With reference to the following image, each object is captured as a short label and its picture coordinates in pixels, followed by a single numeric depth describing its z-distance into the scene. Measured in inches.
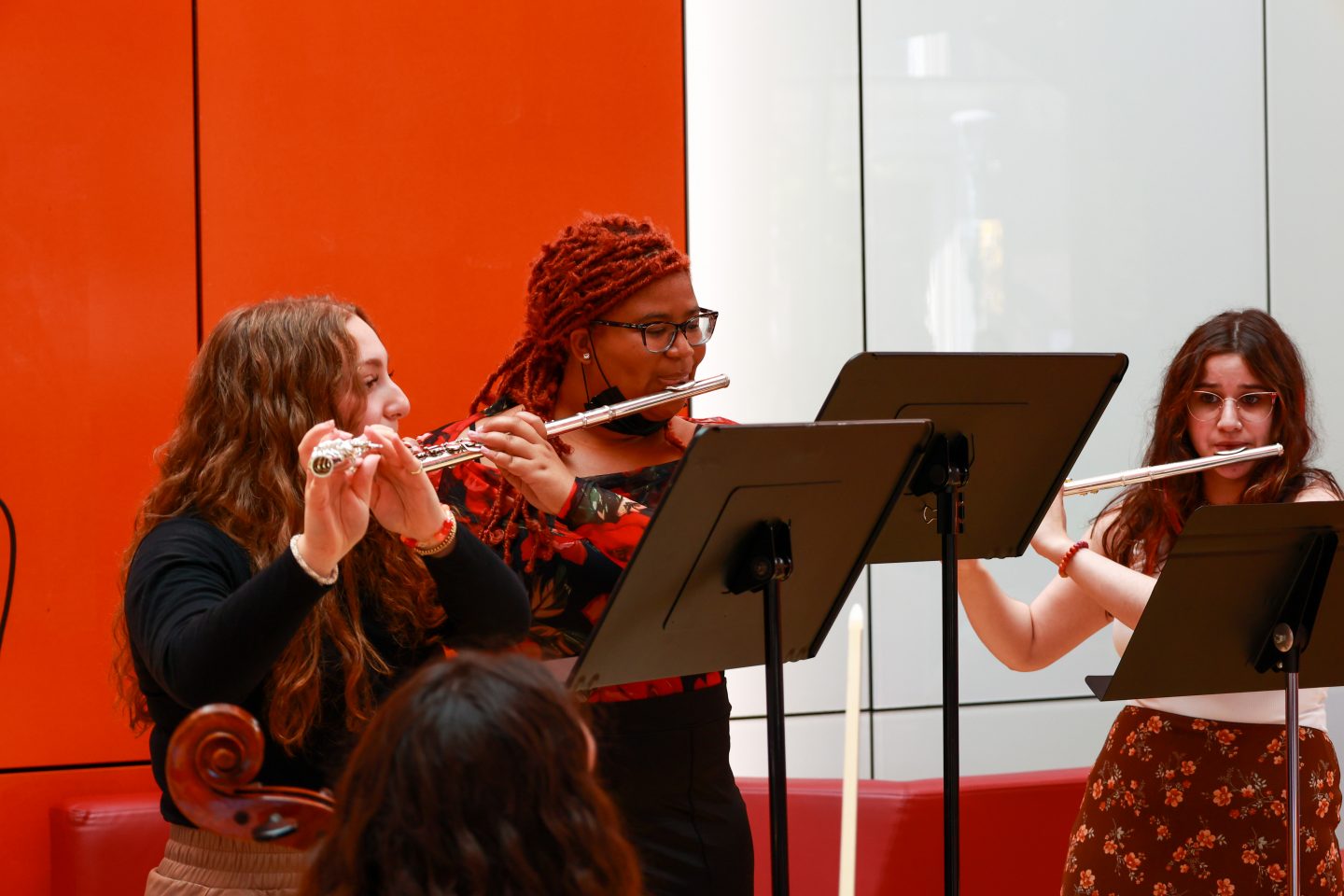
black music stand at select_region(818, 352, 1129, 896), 248.5
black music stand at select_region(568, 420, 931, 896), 238.7
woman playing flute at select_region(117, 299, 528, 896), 237.0
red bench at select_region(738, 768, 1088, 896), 291.9
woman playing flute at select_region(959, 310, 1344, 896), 264.1
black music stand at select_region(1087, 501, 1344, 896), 249.5
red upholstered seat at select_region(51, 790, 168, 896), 279.4
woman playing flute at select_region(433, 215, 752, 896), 253.1
